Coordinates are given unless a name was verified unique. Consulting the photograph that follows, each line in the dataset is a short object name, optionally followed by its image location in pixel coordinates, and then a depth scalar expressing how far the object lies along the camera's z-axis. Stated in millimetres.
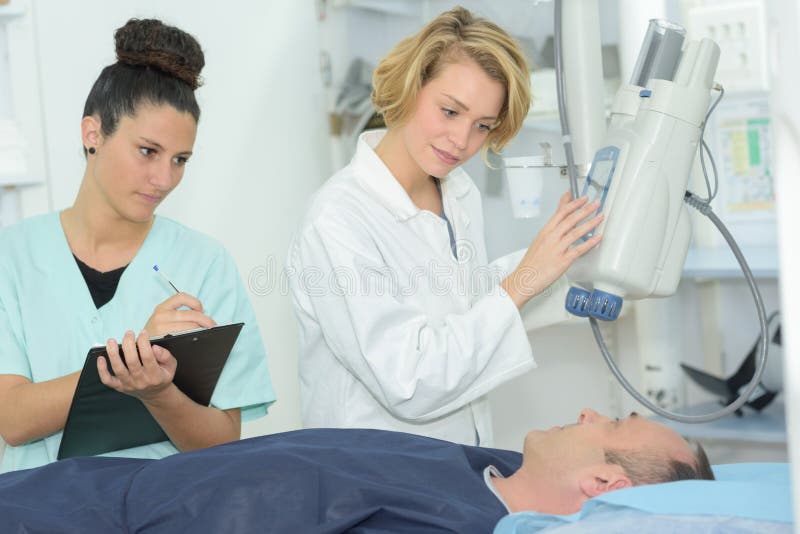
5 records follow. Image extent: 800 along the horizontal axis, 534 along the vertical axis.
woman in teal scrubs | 2568
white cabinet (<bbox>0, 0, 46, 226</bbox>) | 3054
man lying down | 2271
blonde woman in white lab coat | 2515
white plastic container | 2672
